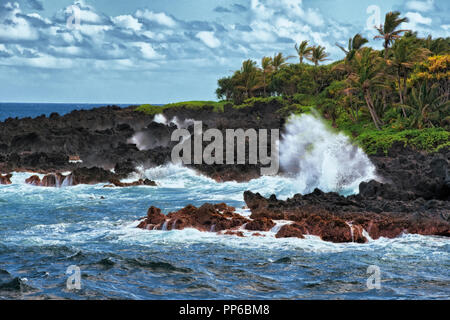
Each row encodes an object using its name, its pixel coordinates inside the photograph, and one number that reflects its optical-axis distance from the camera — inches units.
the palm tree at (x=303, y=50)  2886.6
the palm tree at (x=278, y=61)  3075.8
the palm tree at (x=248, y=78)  3004.4
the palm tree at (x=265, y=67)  3009.4
